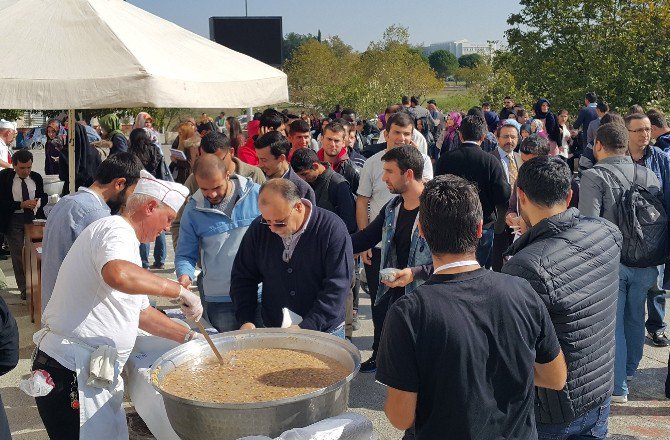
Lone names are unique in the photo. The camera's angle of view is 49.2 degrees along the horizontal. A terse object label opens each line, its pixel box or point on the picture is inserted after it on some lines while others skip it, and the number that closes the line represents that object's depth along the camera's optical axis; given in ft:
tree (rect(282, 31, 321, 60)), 489.50
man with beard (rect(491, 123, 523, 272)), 23.17
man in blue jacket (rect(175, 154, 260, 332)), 16.08
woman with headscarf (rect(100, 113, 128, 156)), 31.42
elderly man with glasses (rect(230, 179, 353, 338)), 12.61
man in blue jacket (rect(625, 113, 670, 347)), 18.08
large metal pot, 8.17
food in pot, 8.88
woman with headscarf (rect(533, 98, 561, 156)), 55.01
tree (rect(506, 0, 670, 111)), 82.64
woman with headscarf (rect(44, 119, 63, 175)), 38.73
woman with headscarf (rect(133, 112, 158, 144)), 33.86
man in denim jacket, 15.41
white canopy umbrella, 14.28
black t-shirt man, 7.50
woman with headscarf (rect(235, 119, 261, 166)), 28.86
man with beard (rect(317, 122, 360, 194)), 23.93
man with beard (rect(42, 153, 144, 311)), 14.05
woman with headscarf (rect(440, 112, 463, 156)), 41.22
